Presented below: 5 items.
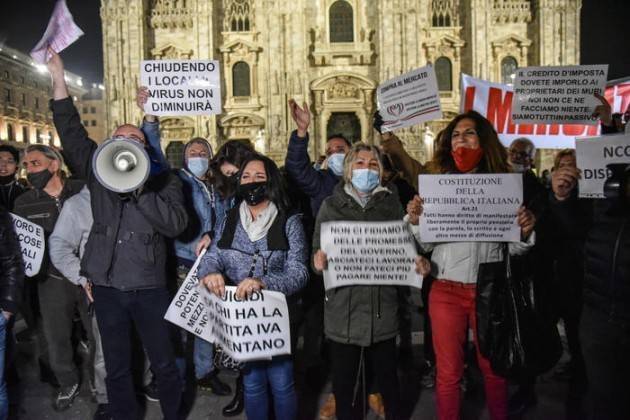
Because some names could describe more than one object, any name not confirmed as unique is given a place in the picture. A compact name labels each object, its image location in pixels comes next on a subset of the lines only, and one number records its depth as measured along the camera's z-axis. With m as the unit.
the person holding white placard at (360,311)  3.14
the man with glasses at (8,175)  5.69
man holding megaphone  3.24
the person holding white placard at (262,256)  3.14
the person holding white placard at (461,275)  3.09
